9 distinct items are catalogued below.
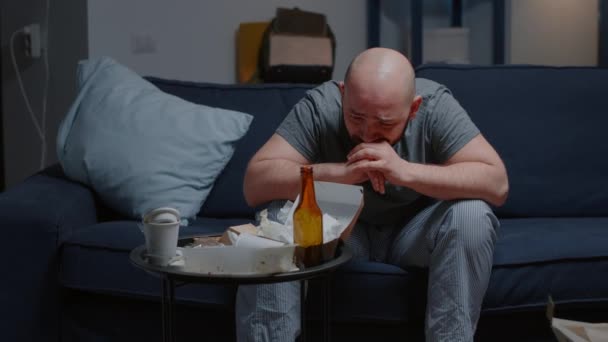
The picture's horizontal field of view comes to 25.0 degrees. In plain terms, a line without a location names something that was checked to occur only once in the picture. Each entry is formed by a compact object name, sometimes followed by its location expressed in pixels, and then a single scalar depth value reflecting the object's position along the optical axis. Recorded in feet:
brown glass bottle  9.99
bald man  10.98
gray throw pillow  13.38
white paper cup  9.73
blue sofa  11.64
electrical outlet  21.15
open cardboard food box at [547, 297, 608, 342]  10.42
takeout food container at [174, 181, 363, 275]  9.64
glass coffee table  9.49
